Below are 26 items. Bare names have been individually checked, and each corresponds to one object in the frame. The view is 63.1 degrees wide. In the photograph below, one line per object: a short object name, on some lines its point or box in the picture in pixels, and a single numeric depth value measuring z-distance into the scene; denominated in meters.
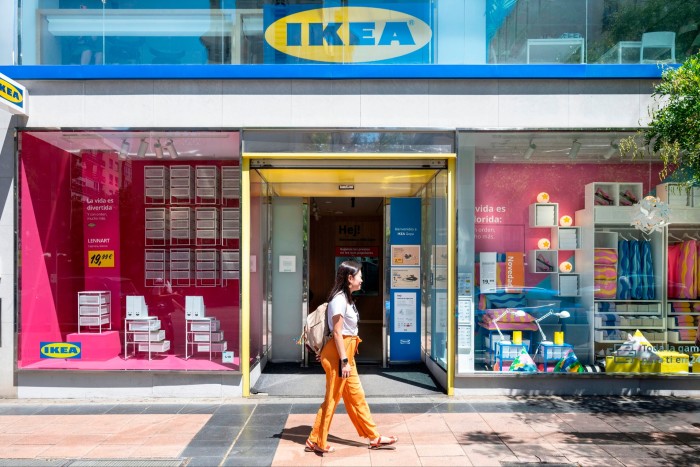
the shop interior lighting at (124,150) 7.48
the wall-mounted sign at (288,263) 9.28
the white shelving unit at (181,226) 7.97
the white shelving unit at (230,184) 7.40
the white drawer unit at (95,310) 7.65
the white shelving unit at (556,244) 7.76
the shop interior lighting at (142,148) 7.45
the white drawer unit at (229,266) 7.45
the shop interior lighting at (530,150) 7.50
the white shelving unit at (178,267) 7.98
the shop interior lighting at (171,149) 7.46
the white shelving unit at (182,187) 7.91
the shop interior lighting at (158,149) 7.47
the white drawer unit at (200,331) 7.50
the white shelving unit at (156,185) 7.80
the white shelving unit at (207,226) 7.80
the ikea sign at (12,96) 6.52
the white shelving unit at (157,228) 7.94
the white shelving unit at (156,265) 7.96
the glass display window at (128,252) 7.31
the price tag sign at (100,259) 7.86
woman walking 5.12
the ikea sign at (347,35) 7.26
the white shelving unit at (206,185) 7.73
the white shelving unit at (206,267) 7.80
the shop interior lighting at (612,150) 7.50
